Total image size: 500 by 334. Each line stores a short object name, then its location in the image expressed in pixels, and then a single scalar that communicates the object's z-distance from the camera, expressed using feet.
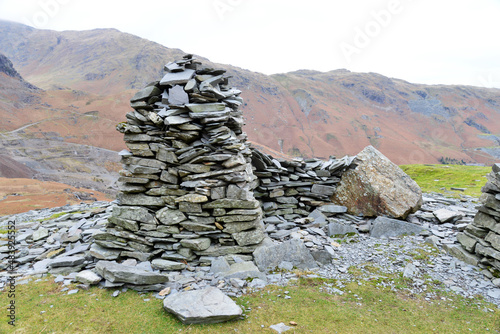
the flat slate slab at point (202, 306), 23.29
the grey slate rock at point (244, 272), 30.86
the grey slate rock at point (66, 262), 32.48
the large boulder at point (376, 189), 46.29
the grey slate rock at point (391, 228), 42.75
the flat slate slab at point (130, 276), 28.12
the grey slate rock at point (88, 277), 28.94
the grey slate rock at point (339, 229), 43.39
